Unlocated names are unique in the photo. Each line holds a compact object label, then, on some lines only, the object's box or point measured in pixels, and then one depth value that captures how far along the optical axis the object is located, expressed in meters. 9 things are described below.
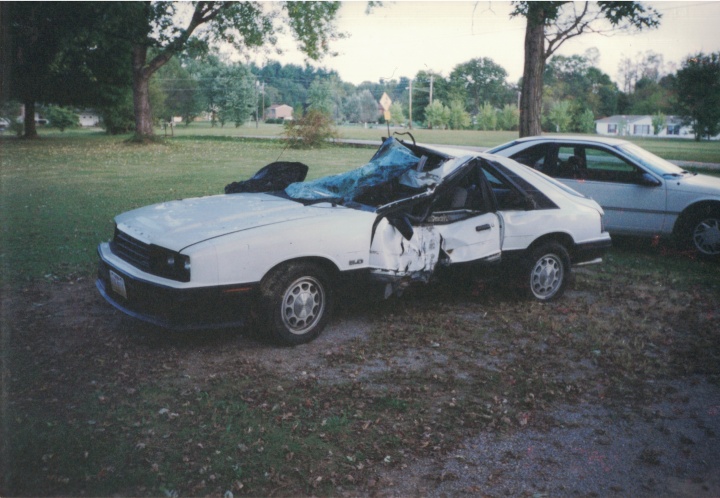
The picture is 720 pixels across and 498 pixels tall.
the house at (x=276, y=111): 95.89
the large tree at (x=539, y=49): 11.73
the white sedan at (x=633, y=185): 8.62
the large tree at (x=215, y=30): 30.83
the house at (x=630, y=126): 58.05
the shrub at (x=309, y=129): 34.28
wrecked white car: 4.63
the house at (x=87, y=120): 96.96
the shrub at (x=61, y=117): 58.40
